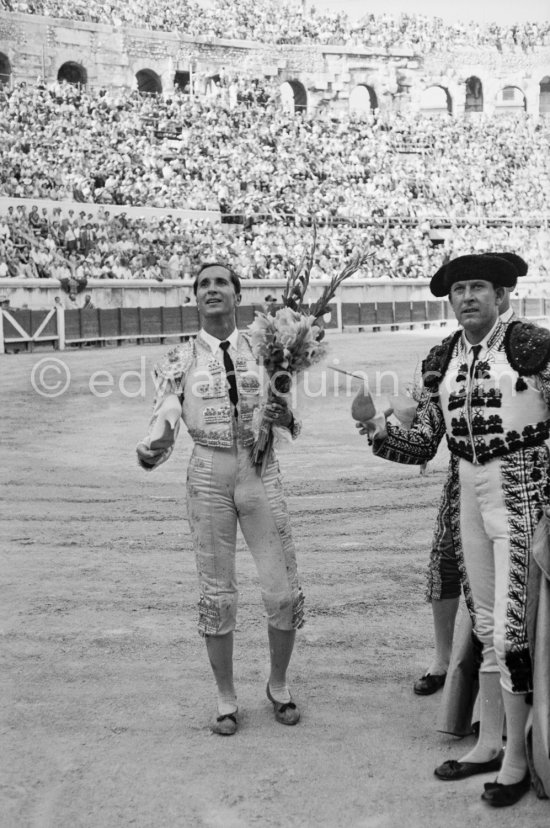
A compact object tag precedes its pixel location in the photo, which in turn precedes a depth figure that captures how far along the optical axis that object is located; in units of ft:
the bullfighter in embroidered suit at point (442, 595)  11.82
